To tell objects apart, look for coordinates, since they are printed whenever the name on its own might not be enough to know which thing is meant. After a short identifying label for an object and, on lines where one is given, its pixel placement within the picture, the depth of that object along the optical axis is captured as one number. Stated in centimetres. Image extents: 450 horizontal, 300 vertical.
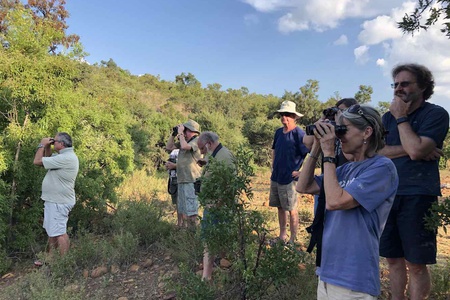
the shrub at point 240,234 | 255
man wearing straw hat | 434
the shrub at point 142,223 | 511
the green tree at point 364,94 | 2275
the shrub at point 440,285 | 299
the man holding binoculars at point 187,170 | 514
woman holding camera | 173
